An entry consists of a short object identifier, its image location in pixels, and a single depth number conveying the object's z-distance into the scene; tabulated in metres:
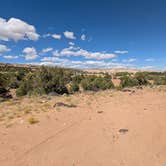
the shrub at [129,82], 26.49
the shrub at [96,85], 23.56
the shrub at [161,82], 29.81
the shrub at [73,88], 21.90
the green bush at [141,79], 29.30
